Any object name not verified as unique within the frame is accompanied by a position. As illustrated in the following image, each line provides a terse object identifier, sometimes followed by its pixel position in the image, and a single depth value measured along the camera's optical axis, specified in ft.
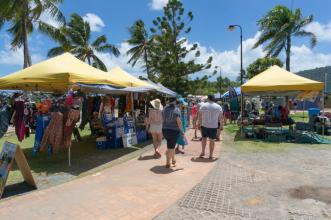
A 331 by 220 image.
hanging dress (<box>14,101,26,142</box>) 26.58
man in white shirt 23.91
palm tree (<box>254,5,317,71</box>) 91.15
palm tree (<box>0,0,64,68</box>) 62.82
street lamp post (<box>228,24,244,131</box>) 62.25
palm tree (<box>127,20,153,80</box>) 123.75
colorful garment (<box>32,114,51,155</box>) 23.88
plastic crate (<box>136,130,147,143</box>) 35.19
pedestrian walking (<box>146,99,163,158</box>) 25.61
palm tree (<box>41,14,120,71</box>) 107.45
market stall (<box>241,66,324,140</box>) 35.29
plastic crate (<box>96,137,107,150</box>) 30.21
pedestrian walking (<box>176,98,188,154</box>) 26.71
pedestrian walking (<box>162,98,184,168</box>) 21.36
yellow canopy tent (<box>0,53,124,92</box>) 22.77
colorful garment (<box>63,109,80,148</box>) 23.29
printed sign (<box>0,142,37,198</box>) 16.27
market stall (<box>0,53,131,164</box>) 23.11
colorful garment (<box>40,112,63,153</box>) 23.20
